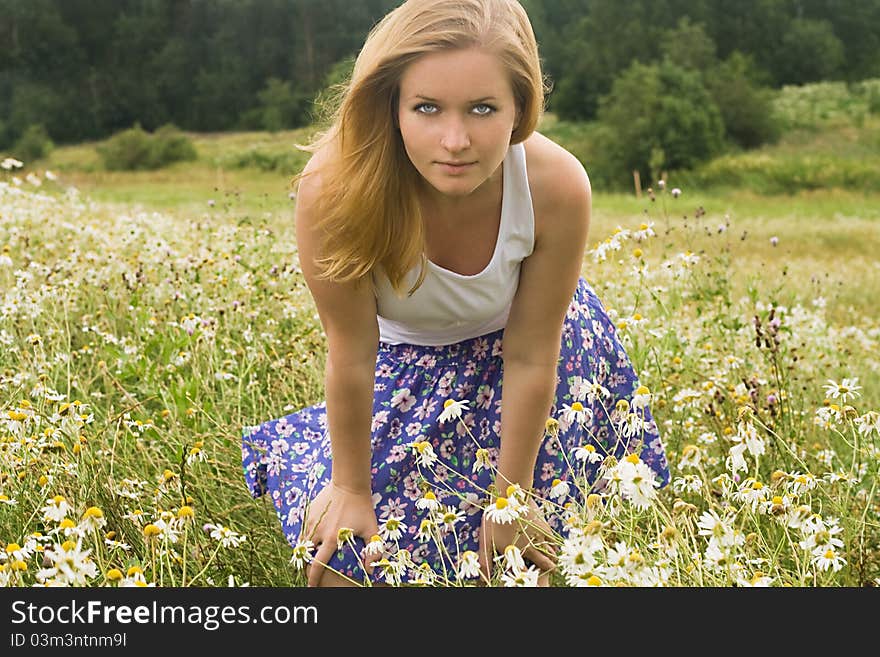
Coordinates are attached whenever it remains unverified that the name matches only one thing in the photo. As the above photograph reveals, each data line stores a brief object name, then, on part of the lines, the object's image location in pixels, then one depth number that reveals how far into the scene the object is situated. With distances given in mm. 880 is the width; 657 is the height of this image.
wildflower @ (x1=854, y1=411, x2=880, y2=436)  2104
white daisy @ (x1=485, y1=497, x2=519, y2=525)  1786
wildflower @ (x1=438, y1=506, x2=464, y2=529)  1887
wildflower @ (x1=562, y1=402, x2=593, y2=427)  2176
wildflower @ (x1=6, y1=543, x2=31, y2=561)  1813
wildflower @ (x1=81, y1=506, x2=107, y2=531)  1930
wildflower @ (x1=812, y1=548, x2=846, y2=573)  1771
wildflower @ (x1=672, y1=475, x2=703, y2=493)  2109
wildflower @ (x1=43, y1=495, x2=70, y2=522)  1966
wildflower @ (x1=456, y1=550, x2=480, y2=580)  1706
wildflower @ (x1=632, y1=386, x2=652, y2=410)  2077
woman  1989
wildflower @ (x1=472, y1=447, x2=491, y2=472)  2019
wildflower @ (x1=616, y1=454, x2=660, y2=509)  1657
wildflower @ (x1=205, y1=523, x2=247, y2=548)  1980
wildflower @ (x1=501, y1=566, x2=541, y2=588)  1619
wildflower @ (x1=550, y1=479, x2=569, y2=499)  1954
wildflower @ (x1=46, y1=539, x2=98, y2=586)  1643
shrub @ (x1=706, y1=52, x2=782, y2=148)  16188
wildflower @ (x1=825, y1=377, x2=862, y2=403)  2238
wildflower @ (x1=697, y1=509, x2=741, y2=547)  1686
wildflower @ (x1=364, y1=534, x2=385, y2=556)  2002
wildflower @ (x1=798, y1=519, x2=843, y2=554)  1766
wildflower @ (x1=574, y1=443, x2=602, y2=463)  2020
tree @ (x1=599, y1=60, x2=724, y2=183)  15258
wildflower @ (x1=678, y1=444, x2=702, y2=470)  1960
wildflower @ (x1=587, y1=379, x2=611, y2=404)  2297
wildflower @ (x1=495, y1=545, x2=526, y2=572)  1696
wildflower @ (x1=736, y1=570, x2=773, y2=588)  1615
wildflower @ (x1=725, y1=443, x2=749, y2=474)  1926
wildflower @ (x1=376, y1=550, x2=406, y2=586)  1830
